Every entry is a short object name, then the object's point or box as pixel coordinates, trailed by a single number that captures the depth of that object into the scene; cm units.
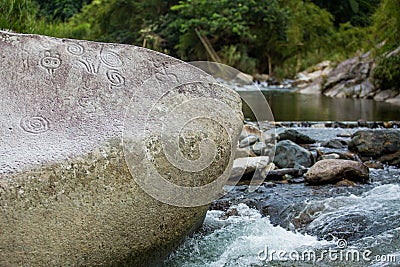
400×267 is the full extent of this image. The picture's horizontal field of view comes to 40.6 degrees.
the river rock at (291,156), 639
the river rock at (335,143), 807
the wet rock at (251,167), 557
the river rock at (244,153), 636
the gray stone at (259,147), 681
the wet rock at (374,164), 643
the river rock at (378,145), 706
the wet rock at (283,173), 593
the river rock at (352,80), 1836
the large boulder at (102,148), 254
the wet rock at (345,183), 538
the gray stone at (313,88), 2177
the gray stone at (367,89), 1778
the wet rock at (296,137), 858
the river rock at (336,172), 552
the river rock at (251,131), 794
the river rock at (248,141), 734
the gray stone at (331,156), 680
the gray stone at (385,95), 1654
